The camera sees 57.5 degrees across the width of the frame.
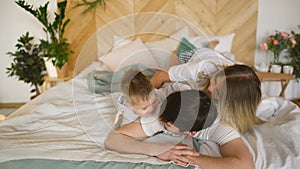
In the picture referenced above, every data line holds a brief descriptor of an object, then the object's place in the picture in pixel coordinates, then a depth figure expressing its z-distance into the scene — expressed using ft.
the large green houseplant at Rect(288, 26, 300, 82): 7.99
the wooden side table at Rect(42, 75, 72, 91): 8.64
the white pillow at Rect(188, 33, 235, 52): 7.76
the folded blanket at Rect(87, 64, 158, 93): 3.28
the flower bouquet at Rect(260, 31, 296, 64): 7.95
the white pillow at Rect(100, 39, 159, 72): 3.53
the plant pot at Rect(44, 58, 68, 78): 8.59
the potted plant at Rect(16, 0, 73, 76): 8.35
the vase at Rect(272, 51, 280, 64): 8.27
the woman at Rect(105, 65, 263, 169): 3.13
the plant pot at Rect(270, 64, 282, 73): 8.03
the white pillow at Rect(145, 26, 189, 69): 3.80
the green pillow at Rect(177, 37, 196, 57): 6.13
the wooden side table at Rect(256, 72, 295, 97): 7.82
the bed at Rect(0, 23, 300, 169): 3.26
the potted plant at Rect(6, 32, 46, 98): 8.69
